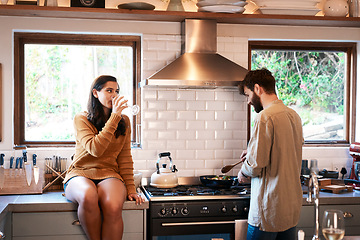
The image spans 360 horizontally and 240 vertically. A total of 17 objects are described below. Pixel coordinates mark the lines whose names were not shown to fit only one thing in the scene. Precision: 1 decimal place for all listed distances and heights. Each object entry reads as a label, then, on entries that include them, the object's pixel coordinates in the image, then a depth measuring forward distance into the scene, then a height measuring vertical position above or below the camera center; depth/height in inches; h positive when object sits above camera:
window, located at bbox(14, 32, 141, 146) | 169.5 +12.6
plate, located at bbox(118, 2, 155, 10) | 156.9 +34.4
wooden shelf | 154.0 +32.0
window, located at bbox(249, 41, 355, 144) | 185.6 +11.3
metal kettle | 159.9 -21.9
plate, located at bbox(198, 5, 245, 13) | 160.6 +34.3
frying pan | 159.0 -23.7
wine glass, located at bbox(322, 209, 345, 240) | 85.5 -20.4
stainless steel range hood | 150.5 +14.8
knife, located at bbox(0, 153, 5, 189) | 152.6 -20.6
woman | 135.6 -16.8
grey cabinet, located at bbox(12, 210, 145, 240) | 140.0 -33.5
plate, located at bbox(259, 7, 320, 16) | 166.1 +34.6
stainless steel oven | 143.1 -31.4
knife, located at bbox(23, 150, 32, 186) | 153.6 -19.5
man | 127.0 -15.8
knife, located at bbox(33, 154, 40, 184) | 154.1 -19.9
